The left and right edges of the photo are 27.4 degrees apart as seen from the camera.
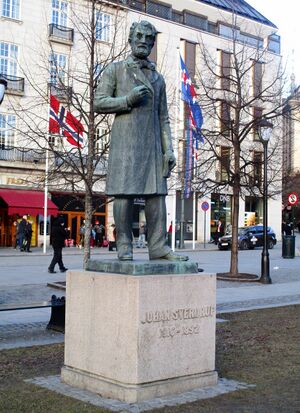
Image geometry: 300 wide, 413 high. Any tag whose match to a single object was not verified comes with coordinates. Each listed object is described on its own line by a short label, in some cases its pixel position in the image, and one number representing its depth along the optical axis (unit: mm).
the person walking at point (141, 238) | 38747
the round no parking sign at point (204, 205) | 41562
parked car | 39500
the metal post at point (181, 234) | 39812
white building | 36750
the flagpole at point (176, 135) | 35069
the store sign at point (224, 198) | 48525
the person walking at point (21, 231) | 33938
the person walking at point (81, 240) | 38750
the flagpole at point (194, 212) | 45469
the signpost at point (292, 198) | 30797
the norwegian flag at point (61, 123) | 18766
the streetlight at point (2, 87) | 11352
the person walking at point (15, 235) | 36356
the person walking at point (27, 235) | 33844
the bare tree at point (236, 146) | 19359
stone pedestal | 5949
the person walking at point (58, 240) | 19953
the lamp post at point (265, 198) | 18781
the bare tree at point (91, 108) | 15508
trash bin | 31281
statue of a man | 6648
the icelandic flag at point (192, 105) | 21000
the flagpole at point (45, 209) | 33072
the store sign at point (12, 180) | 36812
